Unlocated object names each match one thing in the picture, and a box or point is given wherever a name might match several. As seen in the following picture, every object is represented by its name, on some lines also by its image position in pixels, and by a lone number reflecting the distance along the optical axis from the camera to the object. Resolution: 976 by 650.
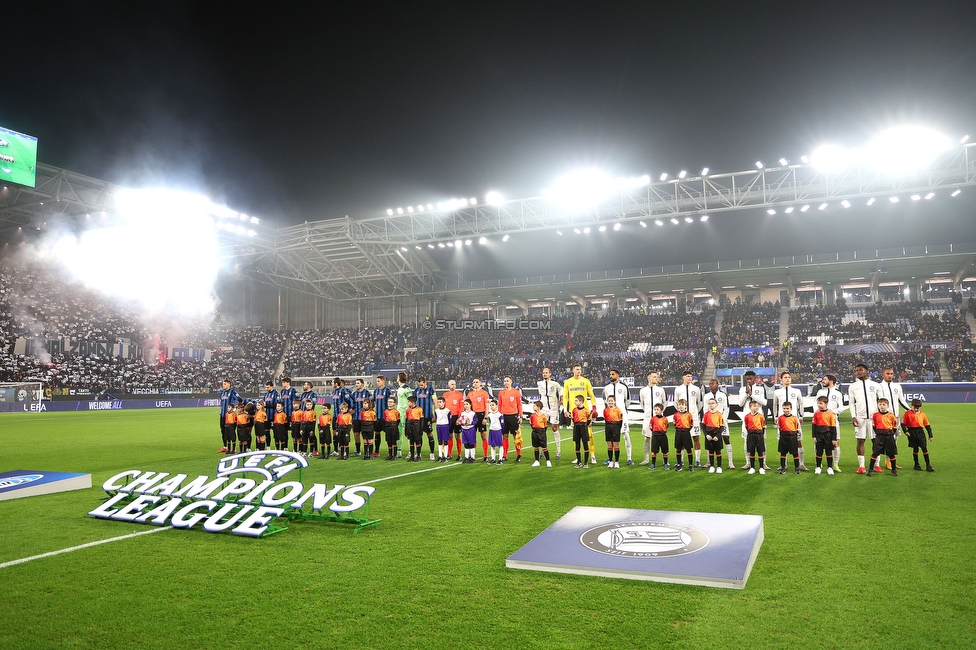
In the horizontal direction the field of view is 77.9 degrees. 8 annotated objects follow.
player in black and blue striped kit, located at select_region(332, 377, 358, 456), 12.98
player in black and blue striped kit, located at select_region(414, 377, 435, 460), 12.65
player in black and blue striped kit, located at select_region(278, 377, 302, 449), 13.29
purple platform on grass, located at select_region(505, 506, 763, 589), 4.64
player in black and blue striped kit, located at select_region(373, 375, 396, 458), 12.50
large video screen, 21.14
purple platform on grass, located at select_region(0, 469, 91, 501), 8.26
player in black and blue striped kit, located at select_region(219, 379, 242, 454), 14.06
